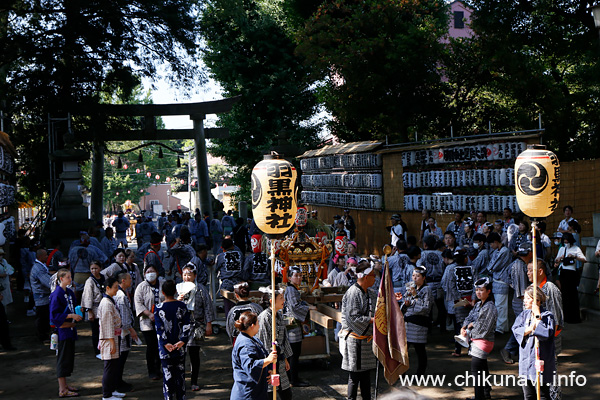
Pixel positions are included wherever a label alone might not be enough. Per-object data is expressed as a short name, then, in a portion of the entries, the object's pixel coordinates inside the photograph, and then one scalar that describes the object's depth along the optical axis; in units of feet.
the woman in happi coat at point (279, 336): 25.16
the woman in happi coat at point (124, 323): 29.60
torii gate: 70.74
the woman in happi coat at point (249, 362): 20.43
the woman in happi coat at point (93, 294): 34.22
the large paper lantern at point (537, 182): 26.32
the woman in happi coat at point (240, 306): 26.03
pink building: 151.94
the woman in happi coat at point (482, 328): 26.32
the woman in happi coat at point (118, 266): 37.58
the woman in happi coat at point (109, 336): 27.99
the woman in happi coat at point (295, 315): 30.73
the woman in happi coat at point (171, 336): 26.02
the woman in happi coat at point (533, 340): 23.20
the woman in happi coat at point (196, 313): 30.37
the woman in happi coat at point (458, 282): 35.53
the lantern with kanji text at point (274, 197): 26.89
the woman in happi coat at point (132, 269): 39.62
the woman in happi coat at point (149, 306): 31.71
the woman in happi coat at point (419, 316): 30.66
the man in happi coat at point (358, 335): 25.80
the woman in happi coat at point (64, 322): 29.53
